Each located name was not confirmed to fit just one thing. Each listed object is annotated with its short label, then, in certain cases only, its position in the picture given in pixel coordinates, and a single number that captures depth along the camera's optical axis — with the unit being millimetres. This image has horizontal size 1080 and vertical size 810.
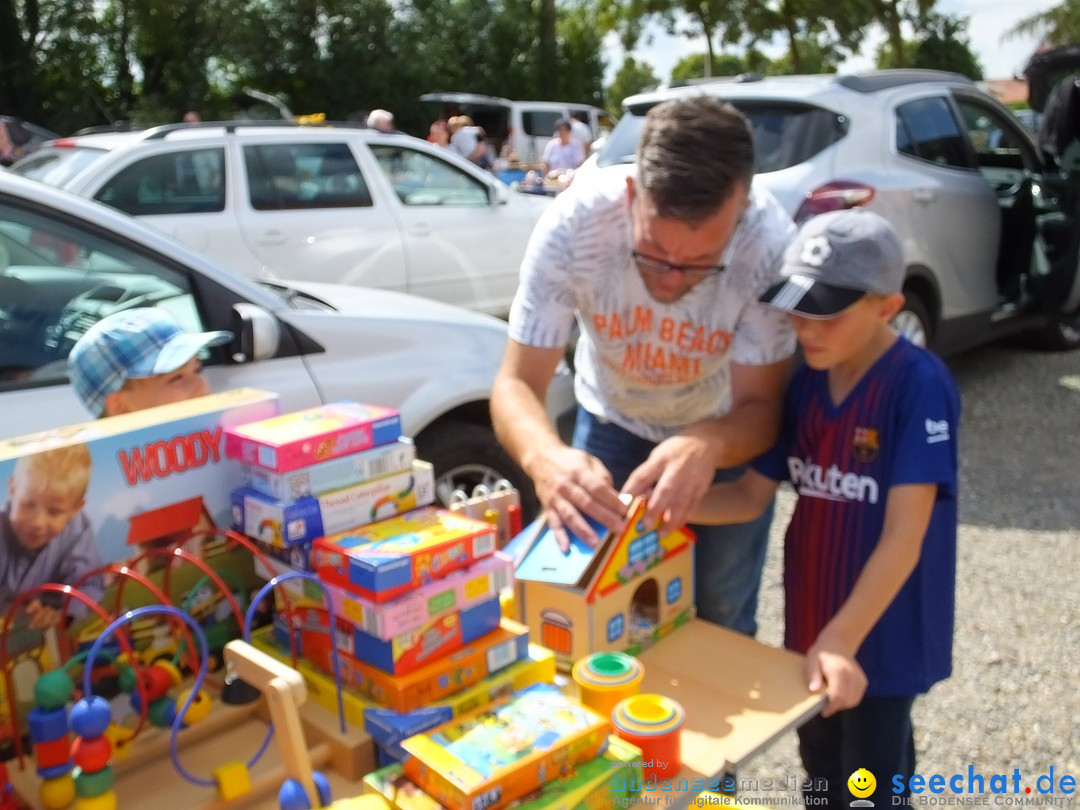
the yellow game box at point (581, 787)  1324
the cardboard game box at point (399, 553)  1501
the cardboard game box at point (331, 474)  1637
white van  19641
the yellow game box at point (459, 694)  1523
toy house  1764
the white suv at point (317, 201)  6215
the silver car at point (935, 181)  5238
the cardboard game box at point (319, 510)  1617
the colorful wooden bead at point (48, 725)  1372
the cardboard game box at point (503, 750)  1296
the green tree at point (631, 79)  55625
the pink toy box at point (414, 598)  1497
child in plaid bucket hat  1977
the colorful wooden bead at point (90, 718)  1314
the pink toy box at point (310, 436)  1624
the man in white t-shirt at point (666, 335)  1863
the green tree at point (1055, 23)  39719
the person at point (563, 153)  14969
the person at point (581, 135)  15700
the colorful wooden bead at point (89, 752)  1329
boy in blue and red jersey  1847
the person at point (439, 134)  14820
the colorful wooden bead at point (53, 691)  1387
